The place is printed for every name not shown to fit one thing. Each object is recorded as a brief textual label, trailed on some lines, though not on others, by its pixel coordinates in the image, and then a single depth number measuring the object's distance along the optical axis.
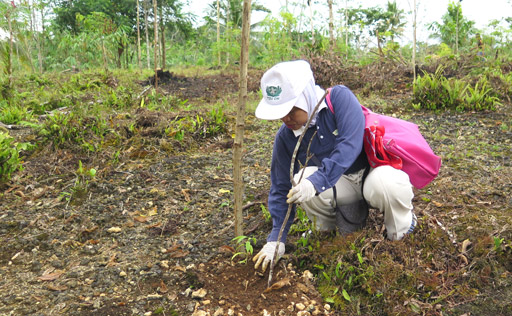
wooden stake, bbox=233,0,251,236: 1.91
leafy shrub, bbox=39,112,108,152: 3.95
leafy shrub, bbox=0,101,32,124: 5.20
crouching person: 1.91
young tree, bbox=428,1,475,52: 12.84
